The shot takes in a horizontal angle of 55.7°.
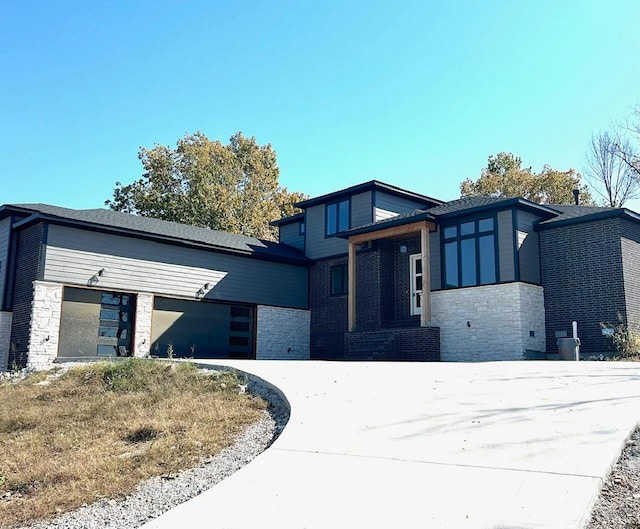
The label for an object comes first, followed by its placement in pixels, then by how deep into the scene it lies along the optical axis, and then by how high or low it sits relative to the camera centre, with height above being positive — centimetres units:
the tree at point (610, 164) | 3152 +1019
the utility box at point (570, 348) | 1410 +22
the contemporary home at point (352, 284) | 1540 +196
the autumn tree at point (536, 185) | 3319 +957
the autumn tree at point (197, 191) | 3328 +899
